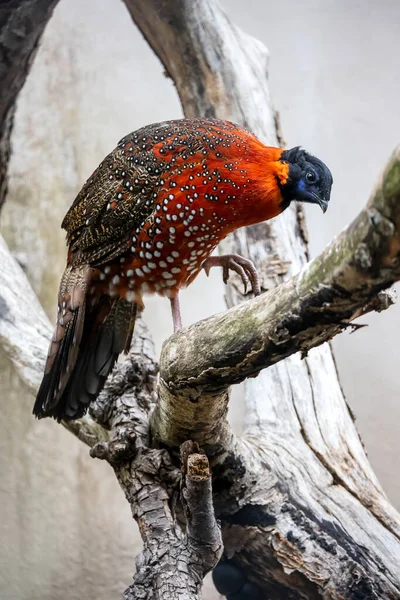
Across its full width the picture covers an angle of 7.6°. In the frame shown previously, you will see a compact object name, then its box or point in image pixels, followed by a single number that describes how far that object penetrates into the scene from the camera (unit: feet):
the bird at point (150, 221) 12.51
